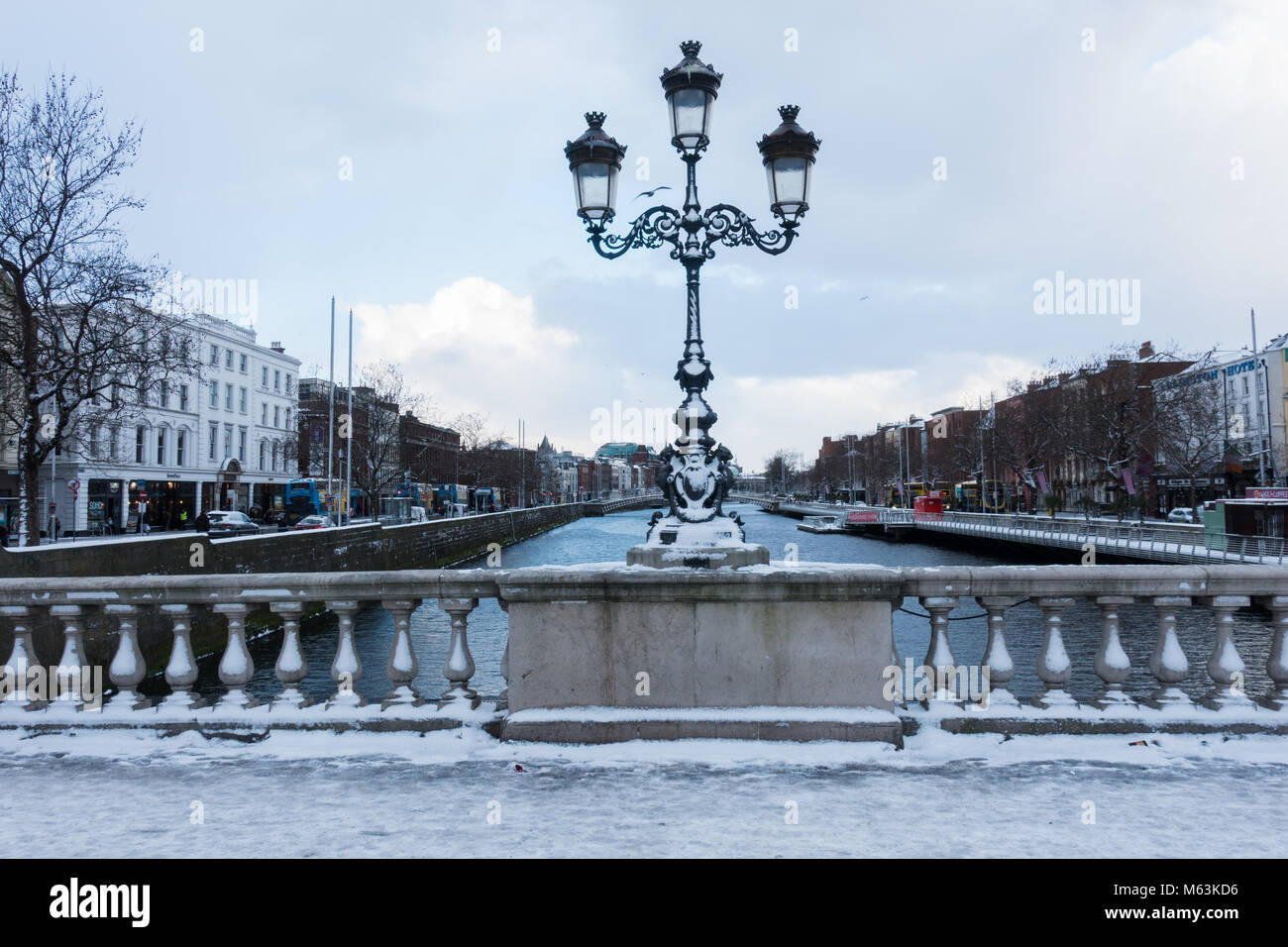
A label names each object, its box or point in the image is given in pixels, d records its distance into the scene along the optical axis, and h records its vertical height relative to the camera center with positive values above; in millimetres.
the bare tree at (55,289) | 17391 +4790
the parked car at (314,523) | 41759 -1712
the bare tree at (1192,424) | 46531 +3850
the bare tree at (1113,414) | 46250 +4479
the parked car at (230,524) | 40012 -1707
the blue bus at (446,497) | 81438 -652
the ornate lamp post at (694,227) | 5953 +2153
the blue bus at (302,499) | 57125 -550
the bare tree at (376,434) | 49344 +3764
